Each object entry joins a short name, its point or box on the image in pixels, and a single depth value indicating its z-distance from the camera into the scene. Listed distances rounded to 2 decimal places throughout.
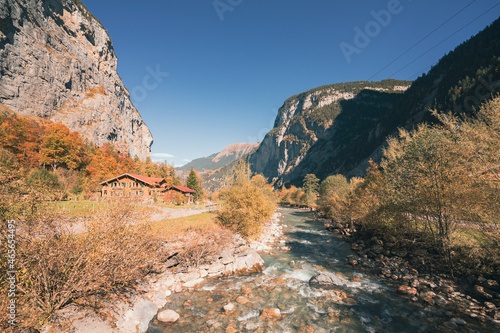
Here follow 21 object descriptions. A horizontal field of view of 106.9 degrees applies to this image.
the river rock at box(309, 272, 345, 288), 13.67
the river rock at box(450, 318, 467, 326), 9.28
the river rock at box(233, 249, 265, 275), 15.58
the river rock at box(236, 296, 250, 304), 11.34
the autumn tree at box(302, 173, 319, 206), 80.31
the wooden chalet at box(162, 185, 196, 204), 51.08
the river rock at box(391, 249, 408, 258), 17.52
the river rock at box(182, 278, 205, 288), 12.99
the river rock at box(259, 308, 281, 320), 10.12
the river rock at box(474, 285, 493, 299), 10.80
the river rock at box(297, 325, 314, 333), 9.26
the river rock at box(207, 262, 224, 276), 15.09
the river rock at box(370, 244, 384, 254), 19.37
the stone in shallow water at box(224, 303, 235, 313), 10.50
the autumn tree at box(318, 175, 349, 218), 44.93
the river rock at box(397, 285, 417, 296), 12.11
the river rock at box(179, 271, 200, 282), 13.55
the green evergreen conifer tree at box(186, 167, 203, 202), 74.29
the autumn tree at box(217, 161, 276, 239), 21.70
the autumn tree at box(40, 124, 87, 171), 48.88
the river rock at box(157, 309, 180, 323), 9.50
